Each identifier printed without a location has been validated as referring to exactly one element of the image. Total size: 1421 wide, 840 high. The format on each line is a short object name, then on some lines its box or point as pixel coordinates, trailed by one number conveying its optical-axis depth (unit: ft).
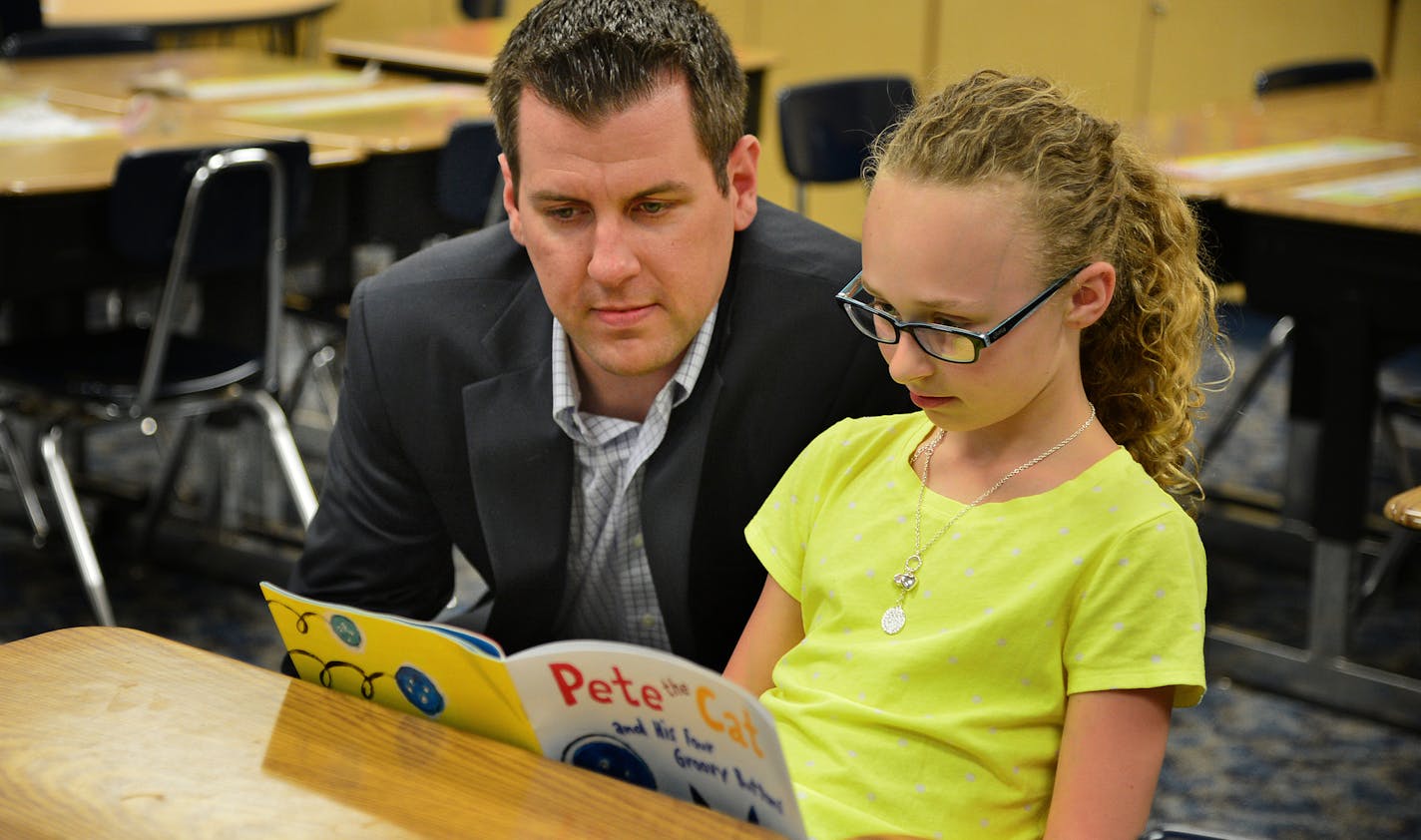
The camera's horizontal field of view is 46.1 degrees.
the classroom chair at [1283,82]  11.34
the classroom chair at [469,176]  10.67
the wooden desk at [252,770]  3.22
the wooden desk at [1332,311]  8.79
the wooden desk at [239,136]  9.50
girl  3.63
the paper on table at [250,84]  12.85
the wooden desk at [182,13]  18.52
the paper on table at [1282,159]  10.21
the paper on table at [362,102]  12.31
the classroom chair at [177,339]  9.42
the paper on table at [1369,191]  9.26
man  4.62
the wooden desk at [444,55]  14.49
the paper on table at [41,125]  10.87
